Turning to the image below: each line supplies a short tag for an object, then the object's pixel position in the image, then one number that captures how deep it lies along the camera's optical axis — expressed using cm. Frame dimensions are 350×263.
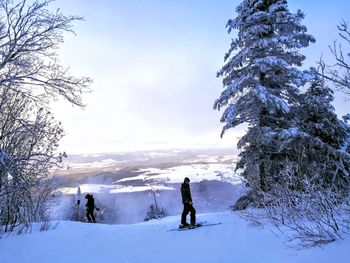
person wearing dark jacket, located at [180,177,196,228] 1400
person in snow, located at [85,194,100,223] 2191
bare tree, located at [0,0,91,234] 1116
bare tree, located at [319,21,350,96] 895
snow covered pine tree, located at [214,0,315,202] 1692
